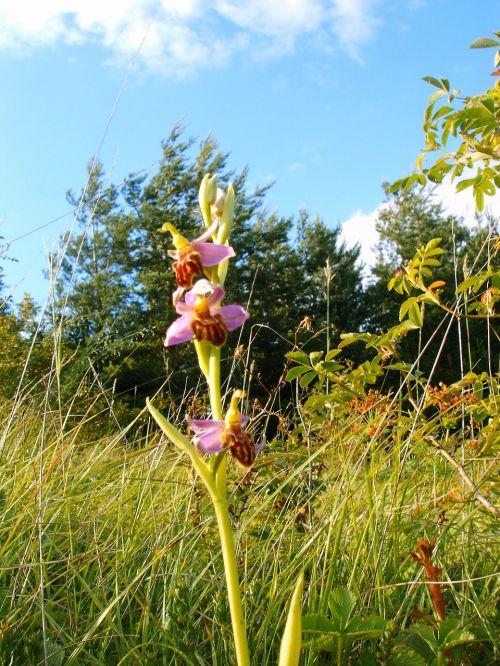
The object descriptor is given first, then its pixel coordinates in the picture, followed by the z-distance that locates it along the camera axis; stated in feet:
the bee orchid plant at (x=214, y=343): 0.77
